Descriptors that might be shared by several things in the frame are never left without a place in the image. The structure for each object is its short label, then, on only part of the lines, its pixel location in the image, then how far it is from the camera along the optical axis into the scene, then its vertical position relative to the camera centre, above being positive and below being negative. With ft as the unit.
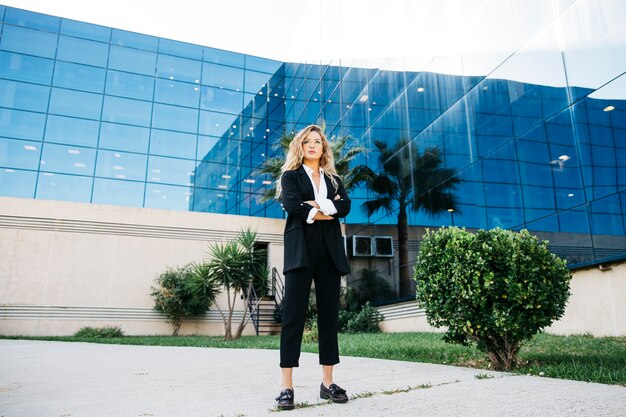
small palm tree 43.02 +4.18
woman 9.37 +1.14
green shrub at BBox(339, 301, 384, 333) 46.42 -0.59
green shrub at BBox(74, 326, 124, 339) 49.75 -2.04
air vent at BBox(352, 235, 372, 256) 52.57 +7.85
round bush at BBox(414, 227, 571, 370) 13.25 +0.73
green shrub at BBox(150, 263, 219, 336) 54.08 +1.76
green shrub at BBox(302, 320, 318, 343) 36.95 -1.60
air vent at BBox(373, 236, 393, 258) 48.83 +7.21
